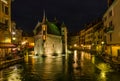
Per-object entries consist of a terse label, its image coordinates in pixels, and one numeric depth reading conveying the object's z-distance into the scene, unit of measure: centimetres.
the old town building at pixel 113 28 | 1790
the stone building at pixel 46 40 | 3119
